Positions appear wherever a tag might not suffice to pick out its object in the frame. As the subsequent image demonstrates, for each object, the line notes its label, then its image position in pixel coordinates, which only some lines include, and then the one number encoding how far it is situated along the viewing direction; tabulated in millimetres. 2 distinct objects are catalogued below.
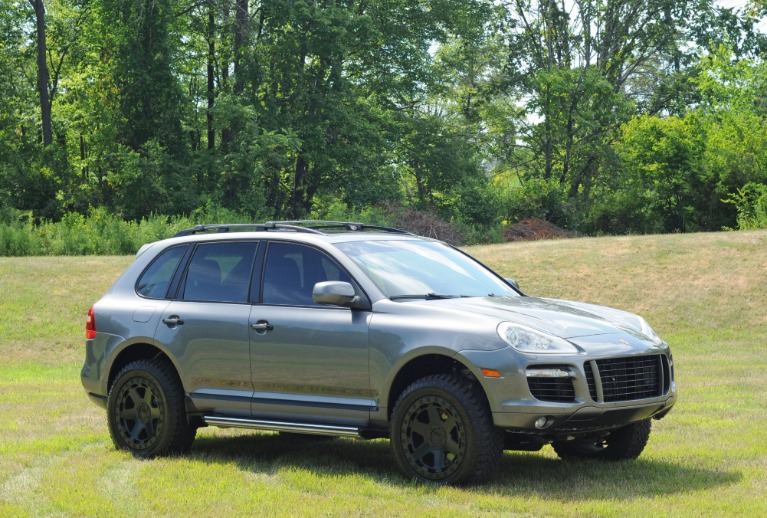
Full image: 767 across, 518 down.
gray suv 6957
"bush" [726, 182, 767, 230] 31656
